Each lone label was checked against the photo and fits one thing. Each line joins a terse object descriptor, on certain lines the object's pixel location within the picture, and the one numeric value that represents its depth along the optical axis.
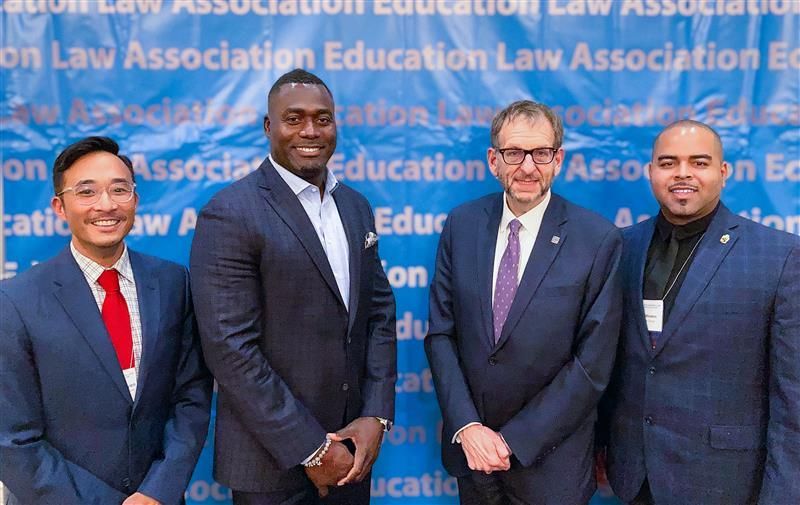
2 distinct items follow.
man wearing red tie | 1.63
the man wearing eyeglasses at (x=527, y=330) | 1.89
